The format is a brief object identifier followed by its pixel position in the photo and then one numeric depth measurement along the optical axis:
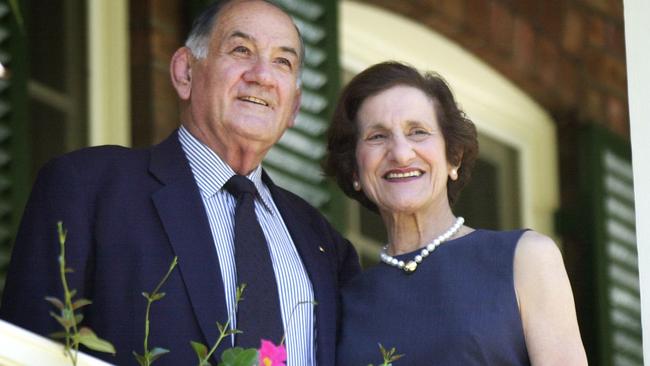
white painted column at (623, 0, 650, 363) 4.96
